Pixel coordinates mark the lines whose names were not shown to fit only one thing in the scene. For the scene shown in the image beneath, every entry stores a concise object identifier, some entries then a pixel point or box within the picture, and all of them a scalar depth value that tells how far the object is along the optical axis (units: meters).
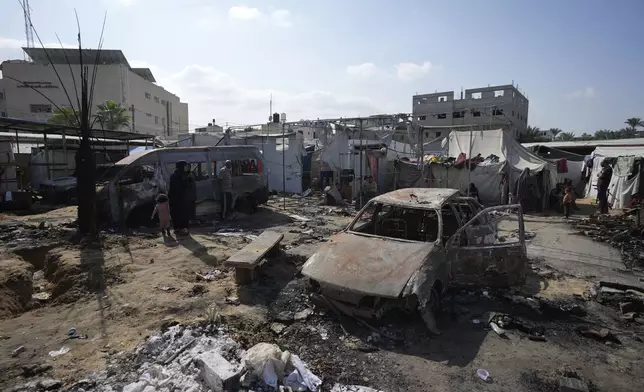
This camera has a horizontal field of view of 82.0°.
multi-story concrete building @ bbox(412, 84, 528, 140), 47.88
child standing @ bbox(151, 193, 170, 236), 8.52
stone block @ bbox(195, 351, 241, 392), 3.13
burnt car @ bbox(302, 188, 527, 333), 4.21
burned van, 9.10
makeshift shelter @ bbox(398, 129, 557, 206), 14.65
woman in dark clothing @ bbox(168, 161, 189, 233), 8.95
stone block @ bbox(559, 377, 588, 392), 3.10
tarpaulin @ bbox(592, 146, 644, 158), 17.36
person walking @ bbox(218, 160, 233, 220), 11.01
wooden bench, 5.57
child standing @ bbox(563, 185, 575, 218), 12.61
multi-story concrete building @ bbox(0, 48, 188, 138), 37.75
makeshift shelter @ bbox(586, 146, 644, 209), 14.51
